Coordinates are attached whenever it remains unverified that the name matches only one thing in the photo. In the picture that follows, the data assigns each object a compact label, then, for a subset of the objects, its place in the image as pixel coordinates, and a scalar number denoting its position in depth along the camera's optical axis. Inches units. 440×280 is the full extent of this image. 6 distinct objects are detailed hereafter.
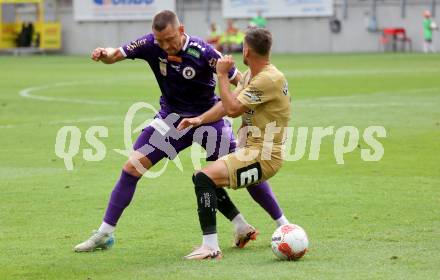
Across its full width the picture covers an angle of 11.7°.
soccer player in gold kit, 677.8
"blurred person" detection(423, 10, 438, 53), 4113.2
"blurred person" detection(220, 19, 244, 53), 4395.6
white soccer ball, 665.1
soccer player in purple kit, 728.9
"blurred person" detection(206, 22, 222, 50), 4424.5
